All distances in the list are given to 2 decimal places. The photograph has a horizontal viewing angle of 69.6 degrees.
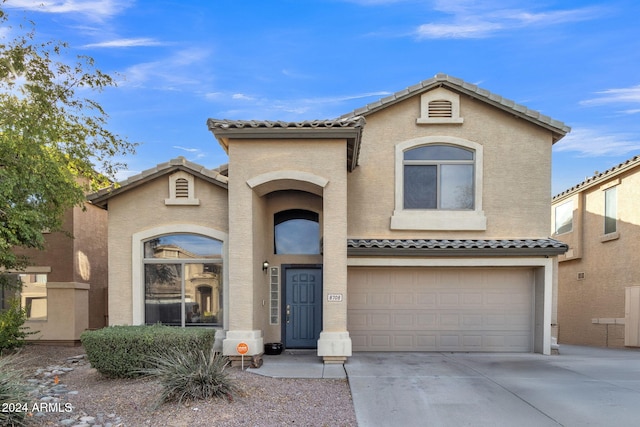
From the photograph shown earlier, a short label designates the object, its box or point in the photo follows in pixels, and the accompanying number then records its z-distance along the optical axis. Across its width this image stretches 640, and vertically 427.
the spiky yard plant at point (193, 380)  6.80
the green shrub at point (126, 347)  8.36
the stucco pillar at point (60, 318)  13.78
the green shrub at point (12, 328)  11.12
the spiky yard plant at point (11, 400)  5.69
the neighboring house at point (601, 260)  14.36
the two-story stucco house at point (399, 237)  11.12
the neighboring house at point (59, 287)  13.81
